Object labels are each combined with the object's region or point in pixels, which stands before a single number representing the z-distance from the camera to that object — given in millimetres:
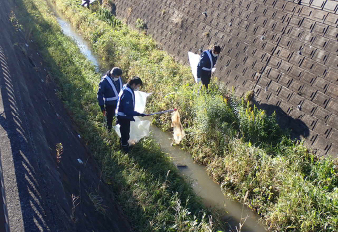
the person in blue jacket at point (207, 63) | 8047
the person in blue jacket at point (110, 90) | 6297
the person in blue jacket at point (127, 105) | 5812
